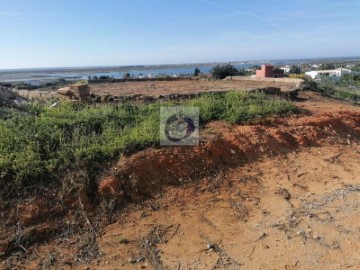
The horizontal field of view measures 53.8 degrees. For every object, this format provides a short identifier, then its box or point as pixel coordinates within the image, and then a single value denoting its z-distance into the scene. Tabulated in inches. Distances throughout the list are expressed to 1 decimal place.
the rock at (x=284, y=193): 200.2
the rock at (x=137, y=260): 149.3
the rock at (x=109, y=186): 189.6
